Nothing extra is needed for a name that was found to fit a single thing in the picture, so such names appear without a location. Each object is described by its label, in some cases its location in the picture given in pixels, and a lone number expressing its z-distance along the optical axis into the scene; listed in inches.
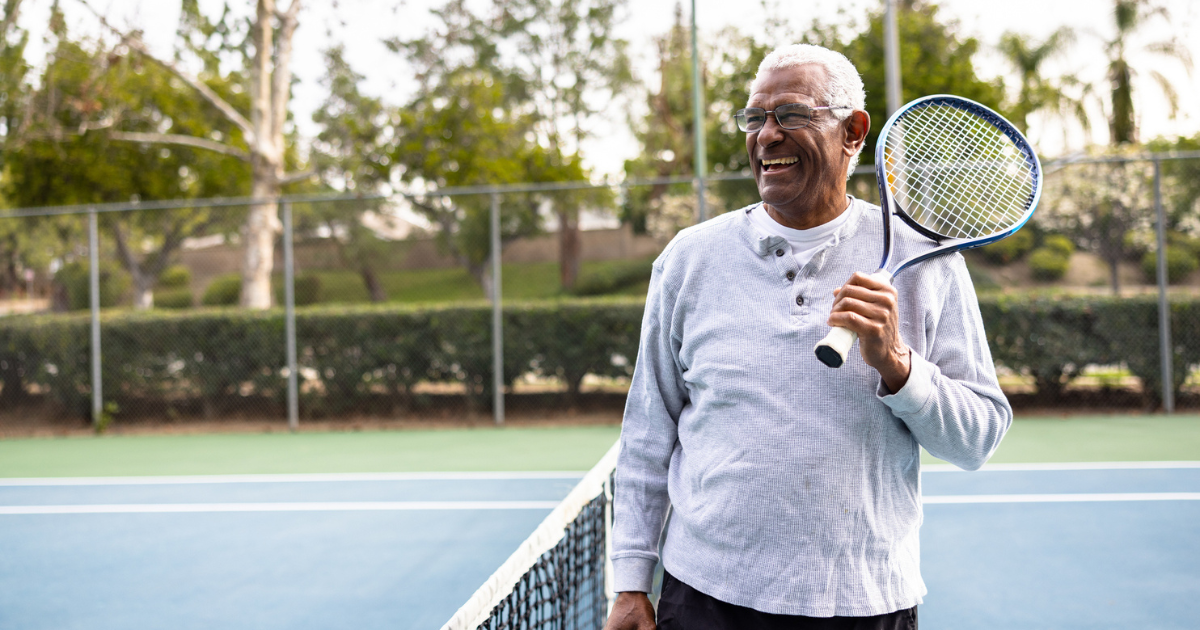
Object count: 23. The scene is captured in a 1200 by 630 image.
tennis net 74.8
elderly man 55.4
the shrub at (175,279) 383.6
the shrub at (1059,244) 340.5
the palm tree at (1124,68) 1166.3
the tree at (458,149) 363.3
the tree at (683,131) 360.5
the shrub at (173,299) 381.7
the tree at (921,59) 573.9
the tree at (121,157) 383.6
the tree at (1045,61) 1175.0
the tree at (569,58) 1016.2
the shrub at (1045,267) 338.0
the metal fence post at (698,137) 338.6
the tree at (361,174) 374.9
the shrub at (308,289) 374.6
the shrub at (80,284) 376.0
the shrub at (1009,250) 339.3
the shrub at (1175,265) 329.4
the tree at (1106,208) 334.6
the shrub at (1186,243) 332.2
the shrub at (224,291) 384.8
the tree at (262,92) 431.8
